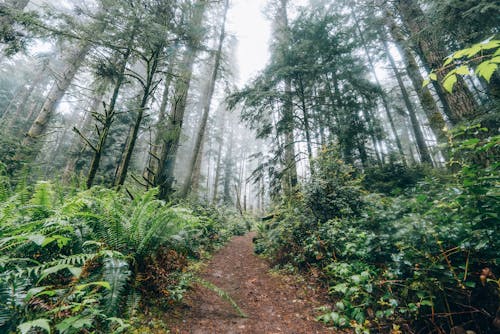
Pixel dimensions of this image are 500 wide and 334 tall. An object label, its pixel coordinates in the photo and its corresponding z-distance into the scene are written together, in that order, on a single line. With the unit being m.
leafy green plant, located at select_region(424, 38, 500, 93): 1.10
